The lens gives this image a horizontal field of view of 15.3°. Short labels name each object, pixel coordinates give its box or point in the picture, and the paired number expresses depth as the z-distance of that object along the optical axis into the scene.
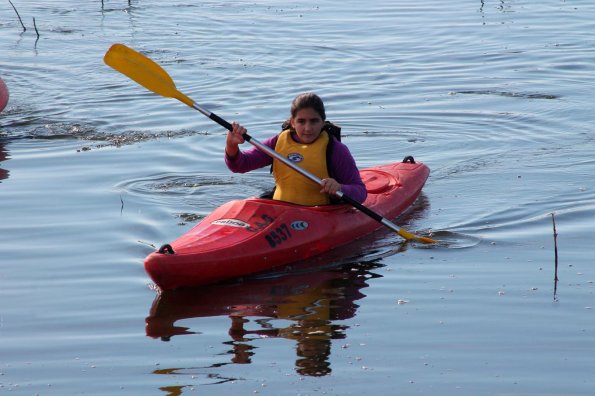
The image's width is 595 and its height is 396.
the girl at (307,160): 13.81
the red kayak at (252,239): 12.45
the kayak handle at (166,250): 12.41
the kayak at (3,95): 21.71
